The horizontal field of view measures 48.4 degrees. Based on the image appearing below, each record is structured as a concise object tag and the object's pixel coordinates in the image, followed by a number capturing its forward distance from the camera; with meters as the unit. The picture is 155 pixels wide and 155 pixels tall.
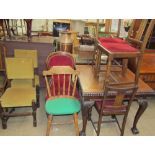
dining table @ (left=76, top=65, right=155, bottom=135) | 1.93
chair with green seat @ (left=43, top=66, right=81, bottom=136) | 2.08
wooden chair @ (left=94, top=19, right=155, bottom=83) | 1.75
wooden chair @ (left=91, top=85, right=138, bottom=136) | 1.84
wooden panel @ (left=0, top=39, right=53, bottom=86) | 3.16
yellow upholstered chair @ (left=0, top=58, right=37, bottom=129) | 2.31
